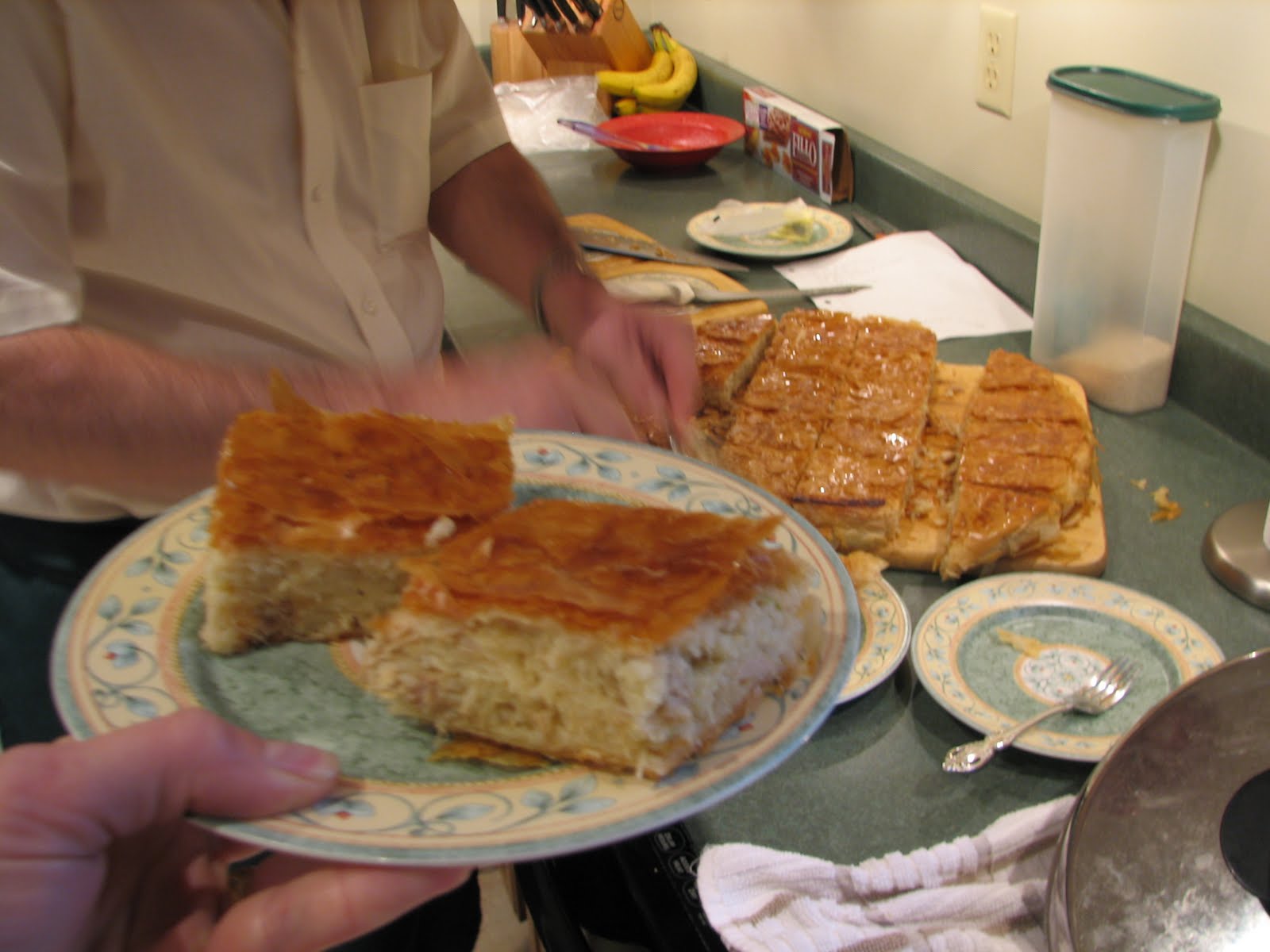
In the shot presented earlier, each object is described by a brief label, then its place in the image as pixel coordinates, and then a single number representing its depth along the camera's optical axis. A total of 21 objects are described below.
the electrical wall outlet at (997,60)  1.94
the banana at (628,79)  3.30
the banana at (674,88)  3.22
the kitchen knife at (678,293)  2.04
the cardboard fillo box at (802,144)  2.52
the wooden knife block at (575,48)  3.38
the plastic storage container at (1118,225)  1.53
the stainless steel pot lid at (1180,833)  0.65
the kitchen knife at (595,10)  3.18
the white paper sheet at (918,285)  2.03
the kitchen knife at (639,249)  2.22
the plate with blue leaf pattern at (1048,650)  1.11
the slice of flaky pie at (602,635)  0.74
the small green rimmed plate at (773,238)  2.30
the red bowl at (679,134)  2.80
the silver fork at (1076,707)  1.05
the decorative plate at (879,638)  1.16
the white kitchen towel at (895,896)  0.88
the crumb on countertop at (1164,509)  1.48
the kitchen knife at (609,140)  2.80
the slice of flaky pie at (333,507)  0.91
